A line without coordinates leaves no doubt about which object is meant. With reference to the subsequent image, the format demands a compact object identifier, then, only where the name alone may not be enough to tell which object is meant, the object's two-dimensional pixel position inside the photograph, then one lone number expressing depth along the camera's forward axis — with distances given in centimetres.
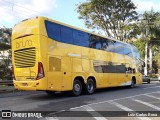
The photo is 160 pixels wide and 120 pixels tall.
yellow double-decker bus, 719
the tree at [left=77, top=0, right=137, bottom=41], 2001
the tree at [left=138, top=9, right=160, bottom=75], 2529
